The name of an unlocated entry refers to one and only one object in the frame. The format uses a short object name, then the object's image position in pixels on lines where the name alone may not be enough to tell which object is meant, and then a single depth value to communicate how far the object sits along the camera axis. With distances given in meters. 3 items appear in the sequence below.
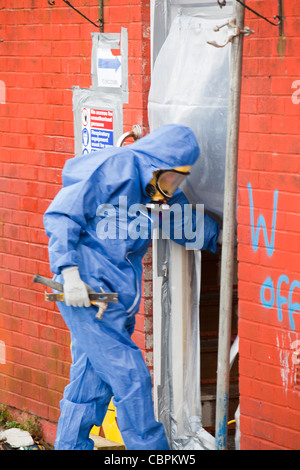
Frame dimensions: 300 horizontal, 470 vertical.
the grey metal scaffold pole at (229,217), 9.09
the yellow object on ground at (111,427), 12.10
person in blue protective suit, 9.79
